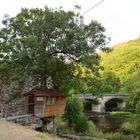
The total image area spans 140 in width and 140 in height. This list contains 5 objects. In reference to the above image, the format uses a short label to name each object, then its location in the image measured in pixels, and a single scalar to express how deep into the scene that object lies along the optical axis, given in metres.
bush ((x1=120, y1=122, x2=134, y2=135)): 18.77
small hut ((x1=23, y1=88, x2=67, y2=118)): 12.33
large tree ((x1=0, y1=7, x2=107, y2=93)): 11.45
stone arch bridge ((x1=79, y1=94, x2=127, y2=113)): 33.57
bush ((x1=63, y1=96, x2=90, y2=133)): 15.63
